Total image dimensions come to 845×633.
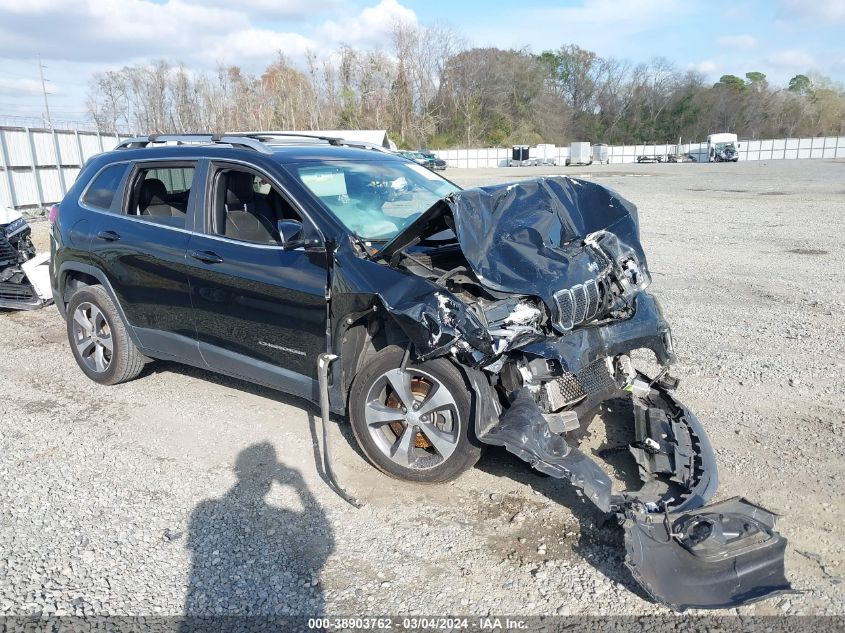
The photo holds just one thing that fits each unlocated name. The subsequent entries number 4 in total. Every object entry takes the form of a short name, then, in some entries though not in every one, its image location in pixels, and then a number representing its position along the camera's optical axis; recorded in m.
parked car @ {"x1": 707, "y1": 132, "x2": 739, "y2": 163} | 62.91
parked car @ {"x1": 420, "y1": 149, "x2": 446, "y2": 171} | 47.05
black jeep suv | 3.26
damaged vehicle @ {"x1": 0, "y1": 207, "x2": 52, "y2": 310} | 7.98
